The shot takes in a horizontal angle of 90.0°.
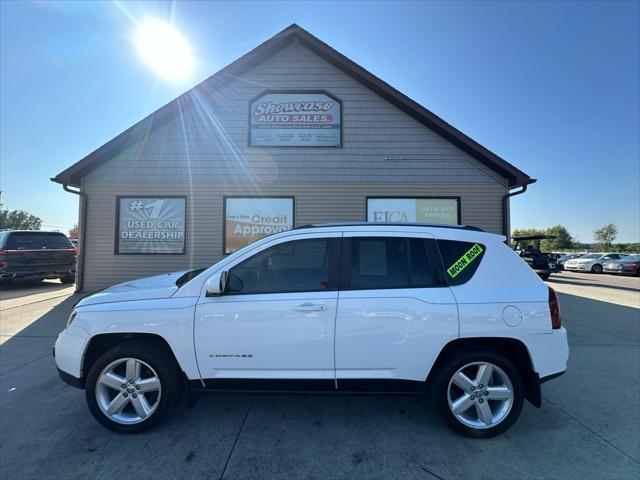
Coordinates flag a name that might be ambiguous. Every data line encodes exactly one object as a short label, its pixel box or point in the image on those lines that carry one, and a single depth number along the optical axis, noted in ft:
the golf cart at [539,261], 49.13
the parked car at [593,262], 75.41
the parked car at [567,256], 91.63
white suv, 8.66
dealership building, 27.27
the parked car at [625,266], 68.23
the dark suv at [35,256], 31.04
